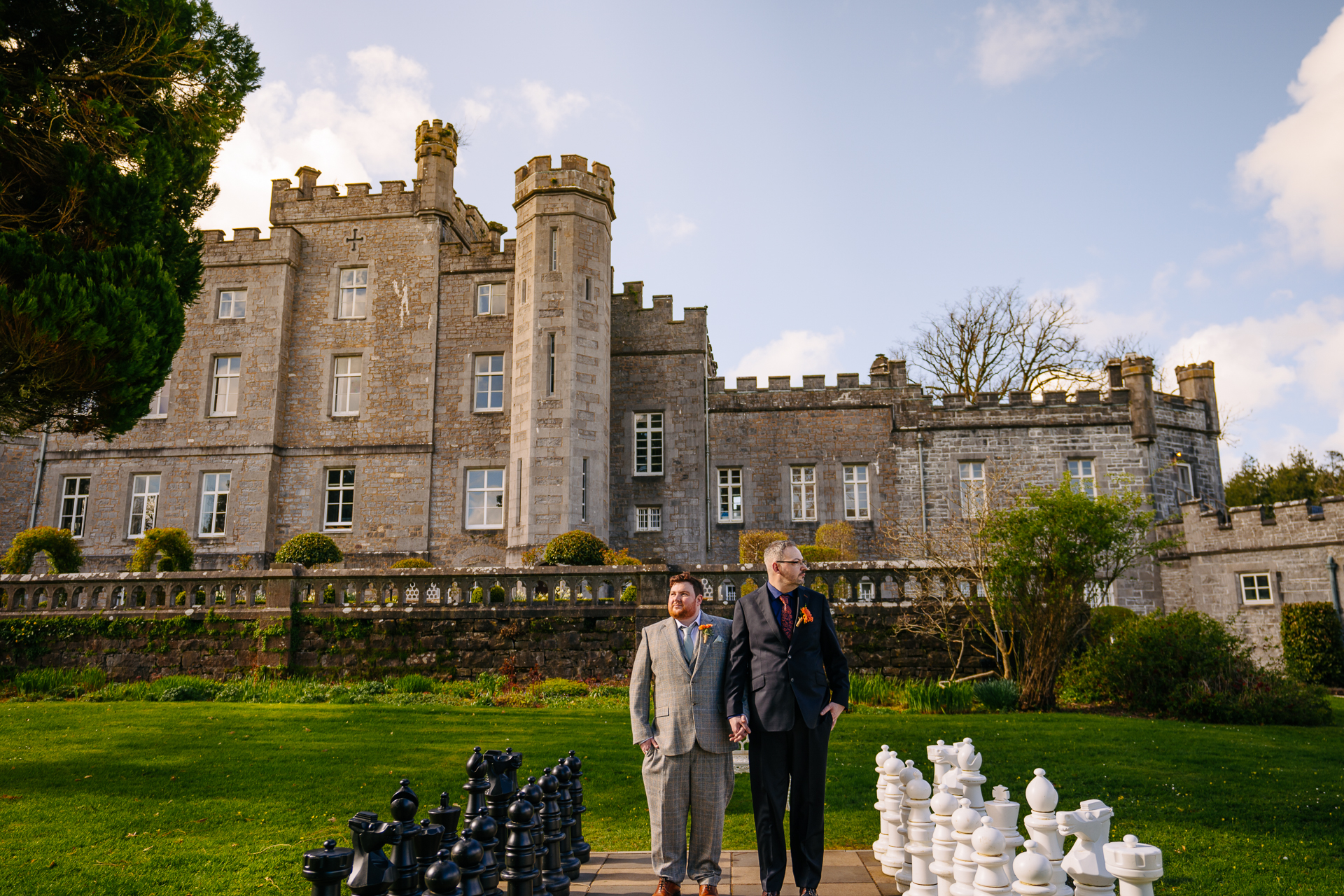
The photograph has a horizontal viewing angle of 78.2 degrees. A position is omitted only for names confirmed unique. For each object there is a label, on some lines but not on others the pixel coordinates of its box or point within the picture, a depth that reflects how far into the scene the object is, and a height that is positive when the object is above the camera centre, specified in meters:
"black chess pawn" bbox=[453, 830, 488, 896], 3.07 -1.01
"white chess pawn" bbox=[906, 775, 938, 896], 3.78 -1.19
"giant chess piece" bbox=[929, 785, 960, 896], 3.58 -1.10
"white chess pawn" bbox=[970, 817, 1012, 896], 2.98 -0.99
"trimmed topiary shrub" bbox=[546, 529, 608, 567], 18.77 +0.87
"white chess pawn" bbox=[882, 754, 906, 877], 4.37 -1.24
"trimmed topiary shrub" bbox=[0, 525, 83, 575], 20.17 +0.97
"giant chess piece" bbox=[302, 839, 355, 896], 2.85 -0.96
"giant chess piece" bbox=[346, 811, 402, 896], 2.84 -0.92
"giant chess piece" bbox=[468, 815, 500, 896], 3.20 -0.98
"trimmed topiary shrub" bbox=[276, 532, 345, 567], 20.45 +0.97
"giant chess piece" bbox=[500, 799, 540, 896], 3.44 -1.10
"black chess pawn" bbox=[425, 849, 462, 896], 2.81 -0.97
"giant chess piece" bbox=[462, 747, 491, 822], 3.86 -0.92
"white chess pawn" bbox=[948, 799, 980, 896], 3.26 -1.04
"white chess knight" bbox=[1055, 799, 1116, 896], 2.85 -0.91
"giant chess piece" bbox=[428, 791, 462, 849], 3.33 -0.91
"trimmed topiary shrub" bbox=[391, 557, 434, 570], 20.55 +0.63
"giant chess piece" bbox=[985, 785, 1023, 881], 3.38 -0.92
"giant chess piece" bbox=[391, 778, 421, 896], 2.93 -0.93
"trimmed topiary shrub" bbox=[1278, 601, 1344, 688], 18.81 -1.26
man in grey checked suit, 4.31 -0.79
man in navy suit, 4.30 -0.59
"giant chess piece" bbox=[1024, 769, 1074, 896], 3.09 -0.88
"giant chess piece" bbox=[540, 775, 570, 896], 3.80 -1.20
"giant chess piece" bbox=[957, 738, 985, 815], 4.05 -0.92
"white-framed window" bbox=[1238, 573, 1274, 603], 21.11 -0.03
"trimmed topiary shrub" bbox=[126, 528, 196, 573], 19.61 +0.92
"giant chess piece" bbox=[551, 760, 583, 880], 4.19 -1.26
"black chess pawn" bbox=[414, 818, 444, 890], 3.09 -0.95
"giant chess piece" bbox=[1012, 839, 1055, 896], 2.86 -0.98
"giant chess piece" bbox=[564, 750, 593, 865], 4.54 -1.21
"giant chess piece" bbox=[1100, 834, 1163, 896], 2.69 -0.90
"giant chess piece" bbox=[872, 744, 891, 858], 4.58 -1.19
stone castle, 23.50 +4.86
